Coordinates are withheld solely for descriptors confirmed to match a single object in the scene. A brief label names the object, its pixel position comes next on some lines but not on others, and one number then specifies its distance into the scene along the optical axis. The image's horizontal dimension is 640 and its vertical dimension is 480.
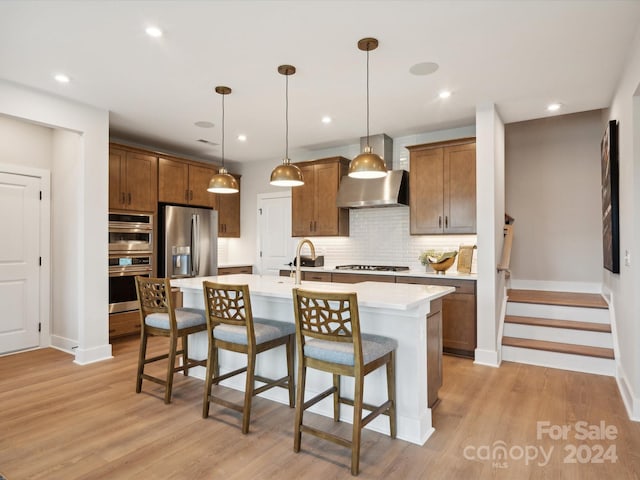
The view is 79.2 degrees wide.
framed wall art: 3.40
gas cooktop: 5.20
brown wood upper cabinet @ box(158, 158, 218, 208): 5.52
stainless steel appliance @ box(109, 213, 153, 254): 4.80
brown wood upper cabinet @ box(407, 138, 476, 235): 4.57
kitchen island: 2.52
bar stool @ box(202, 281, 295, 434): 2.63
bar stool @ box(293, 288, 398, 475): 2.18
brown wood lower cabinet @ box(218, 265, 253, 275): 6.46
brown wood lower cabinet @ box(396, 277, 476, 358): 4.26
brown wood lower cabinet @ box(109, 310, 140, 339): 4.84
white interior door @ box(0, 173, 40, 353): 4.48
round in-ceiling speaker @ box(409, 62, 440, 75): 3.21
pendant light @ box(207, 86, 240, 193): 3.64
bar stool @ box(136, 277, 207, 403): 3.11
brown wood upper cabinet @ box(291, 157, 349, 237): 5.70
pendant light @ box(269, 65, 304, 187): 3.27
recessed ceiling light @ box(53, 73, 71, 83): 3.42
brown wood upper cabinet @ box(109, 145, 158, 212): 4.88
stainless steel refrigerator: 5.41
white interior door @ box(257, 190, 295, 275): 6.69
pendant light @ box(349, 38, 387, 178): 2.92
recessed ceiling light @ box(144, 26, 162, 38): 2.67
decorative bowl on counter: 4.57
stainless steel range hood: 5.03
